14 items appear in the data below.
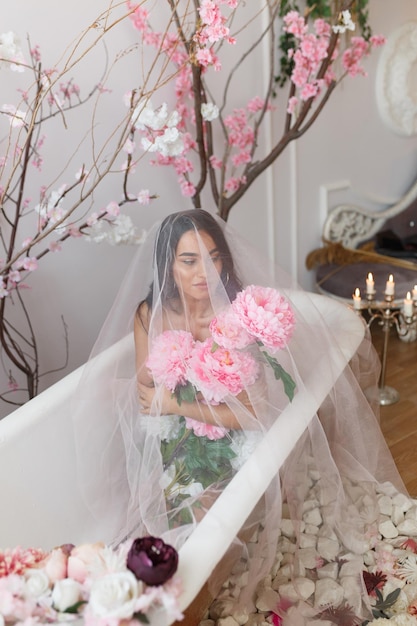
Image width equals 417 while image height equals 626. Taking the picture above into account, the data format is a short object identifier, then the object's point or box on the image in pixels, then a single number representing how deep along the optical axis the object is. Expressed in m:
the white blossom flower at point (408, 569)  1.81
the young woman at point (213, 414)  1.52
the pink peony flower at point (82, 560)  1.05
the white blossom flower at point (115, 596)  0.95
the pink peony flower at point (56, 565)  1.05
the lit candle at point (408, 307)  2.48
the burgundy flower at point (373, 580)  1.78
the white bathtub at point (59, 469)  1.37
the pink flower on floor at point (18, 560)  1.06
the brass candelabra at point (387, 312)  2.49
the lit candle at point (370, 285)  2.50
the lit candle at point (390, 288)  2.47
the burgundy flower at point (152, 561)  1.00
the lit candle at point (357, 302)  2.54
